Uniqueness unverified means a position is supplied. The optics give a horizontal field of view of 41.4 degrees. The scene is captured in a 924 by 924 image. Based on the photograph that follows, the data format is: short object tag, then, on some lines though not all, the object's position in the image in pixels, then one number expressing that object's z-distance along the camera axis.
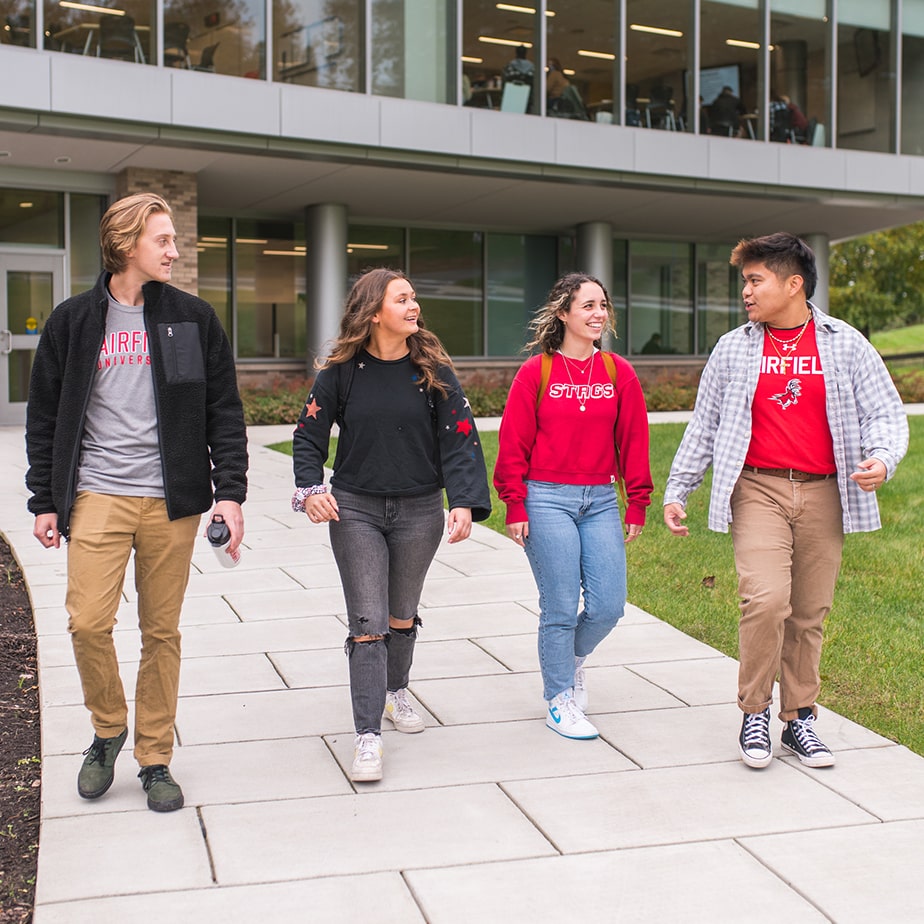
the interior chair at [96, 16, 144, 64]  16.86
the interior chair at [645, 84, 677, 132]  22.25
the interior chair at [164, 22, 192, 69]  17.39
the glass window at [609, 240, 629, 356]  28.56
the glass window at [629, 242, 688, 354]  28.84
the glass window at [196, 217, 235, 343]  23.28
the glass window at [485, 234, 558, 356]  26.69
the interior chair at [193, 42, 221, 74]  17.67
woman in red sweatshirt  4.86
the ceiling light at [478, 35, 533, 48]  20.48
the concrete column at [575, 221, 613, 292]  25.70
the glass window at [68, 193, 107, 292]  19.36
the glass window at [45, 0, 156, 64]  16.58
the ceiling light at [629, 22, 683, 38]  22.16
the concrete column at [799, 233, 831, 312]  27.55
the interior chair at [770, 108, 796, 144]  23.64
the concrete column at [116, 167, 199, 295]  19.03
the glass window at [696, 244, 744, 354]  29.78
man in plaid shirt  4.55
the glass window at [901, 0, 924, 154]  25.36
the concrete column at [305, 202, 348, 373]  22.08
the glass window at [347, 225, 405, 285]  25.05
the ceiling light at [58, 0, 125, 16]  16.77
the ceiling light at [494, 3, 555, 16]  20.80
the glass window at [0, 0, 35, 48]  16.30
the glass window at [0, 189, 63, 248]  18.88
